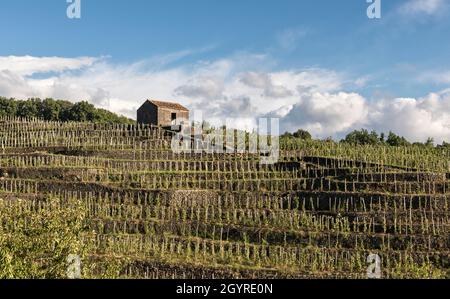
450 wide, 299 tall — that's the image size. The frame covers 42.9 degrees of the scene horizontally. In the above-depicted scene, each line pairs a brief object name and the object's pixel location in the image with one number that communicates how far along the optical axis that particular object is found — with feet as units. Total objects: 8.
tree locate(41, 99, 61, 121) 357.96
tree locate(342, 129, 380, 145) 288.30
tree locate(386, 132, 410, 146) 275.59
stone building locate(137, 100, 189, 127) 242.78
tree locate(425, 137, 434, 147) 272.39
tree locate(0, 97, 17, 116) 370.94
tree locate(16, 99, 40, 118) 370.53
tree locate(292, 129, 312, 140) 308.75
